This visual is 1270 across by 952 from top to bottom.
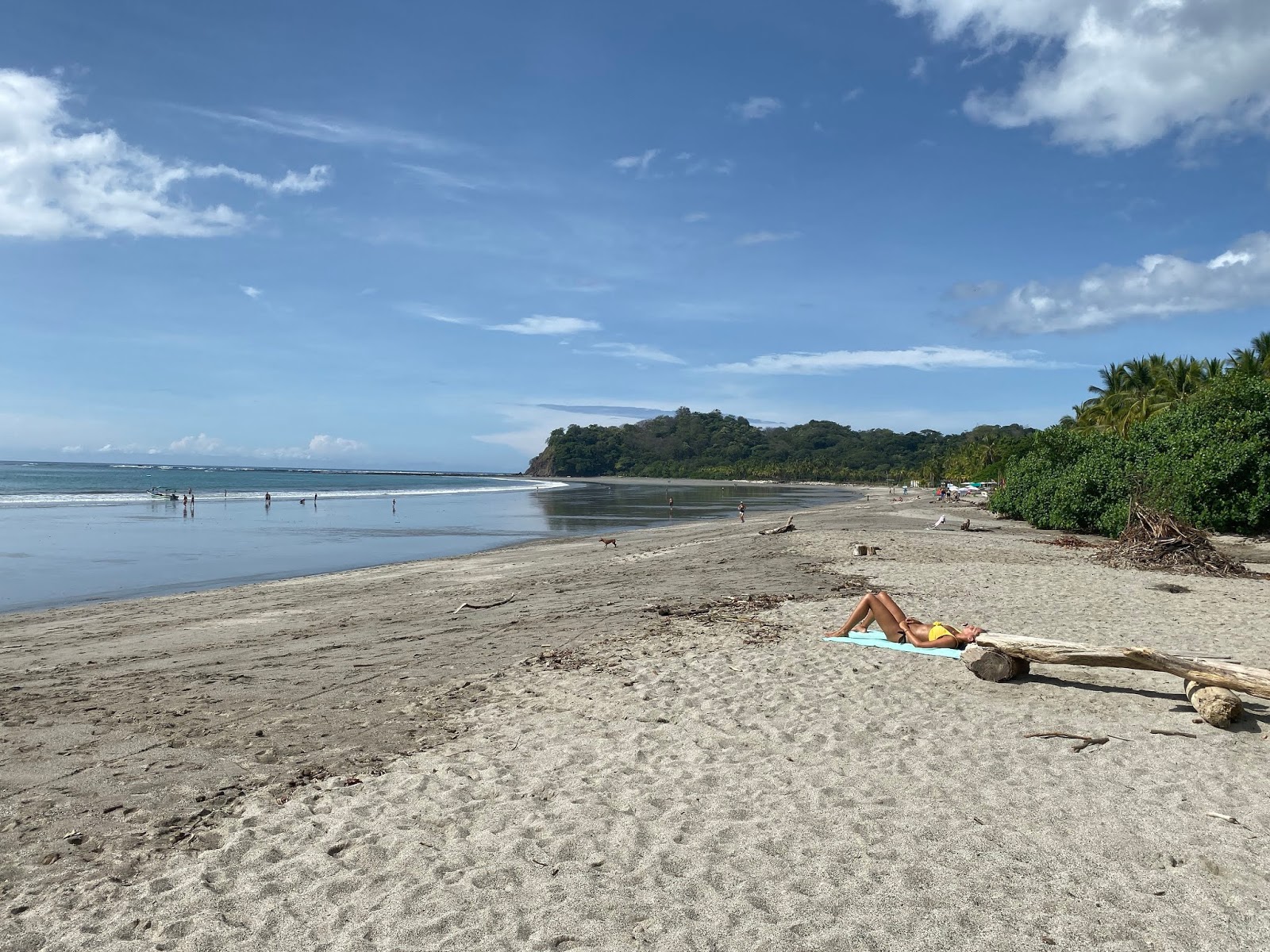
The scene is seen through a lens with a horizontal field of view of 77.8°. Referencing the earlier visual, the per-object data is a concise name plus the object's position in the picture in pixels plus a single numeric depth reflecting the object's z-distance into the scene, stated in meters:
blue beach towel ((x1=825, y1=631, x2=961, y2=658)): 8.16
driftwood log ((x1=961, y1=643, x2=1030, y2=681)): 7.27
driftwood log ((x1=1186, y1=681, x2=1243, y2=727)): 5.95
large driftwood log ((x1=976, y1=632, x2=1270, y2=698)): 6.05
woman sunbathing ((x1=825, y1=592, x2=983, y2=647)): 8.22
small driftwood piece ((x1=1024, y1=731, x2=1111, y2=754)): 5.66
